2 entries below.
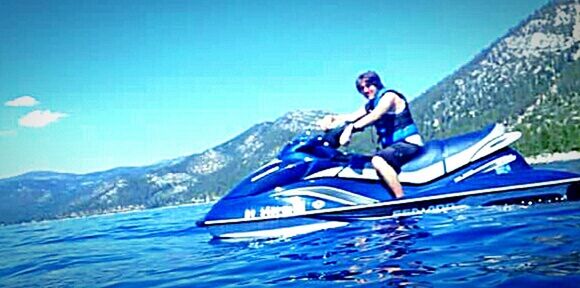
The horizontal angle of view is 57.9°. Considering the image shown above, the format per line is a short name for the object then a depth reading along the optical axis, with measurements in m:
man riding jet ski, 6.07
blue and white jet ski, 5.89
